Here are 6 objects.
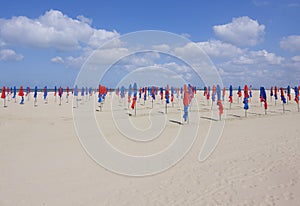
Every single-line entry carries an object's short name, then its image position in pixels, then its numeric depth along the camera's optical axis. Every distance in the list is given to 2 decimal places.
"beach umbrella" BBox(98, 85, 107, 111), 23.07
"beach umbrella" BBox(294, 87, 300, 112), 23.56
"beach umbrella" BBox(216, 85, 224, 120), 16.44
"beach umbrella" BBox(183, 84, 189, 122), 14.54
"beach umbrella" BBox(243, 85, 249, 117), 18.13
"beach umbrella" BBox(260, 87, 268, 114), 18.81
